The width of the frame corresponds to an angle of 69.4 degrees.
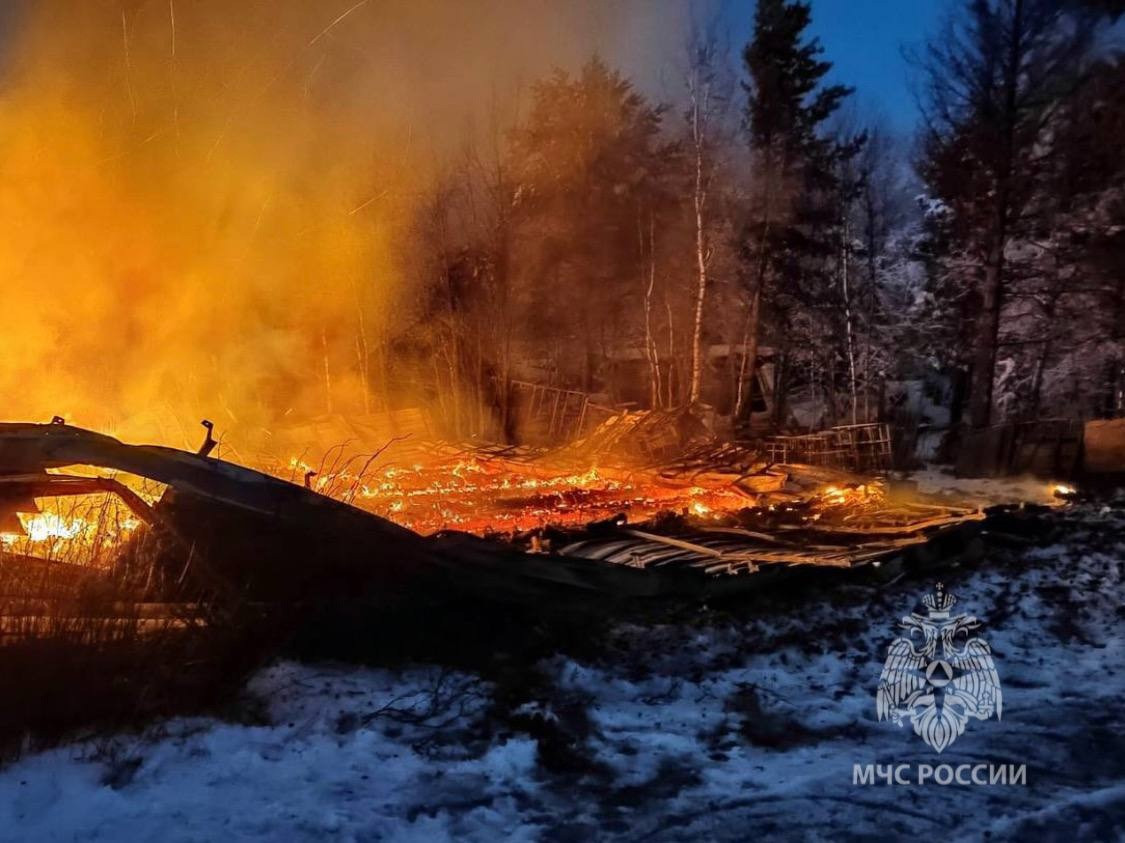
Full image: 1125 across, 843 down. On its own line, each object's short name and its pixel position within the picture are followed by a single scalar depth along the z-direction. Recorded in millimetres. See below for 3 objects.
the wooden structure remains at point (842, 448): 15656
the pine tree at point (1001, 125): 16734
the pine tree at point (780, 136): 22172
